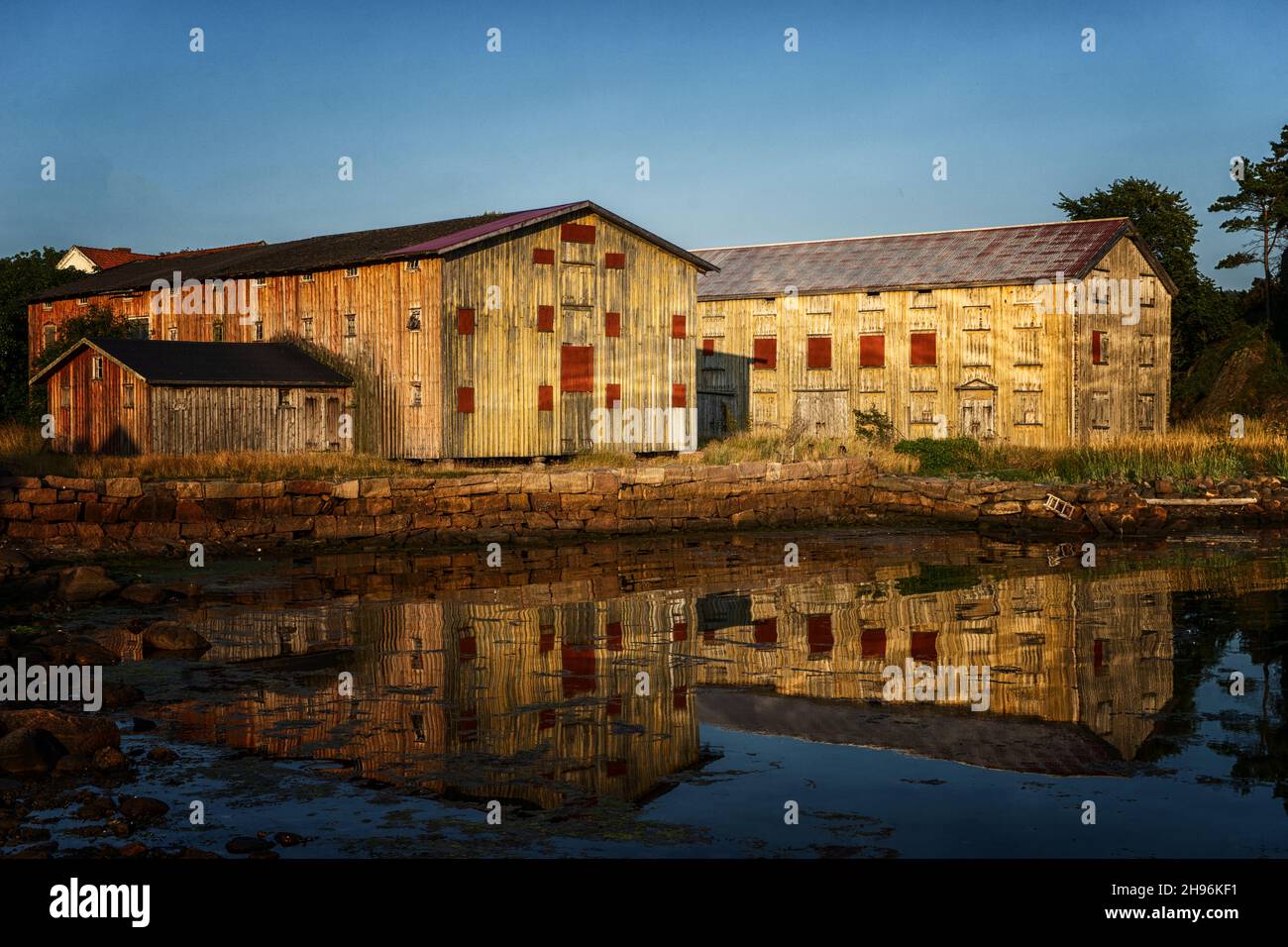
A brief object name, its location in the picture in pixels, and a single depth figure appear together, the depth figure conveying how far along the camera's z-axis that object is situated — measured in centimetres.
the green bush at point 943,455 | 3669
